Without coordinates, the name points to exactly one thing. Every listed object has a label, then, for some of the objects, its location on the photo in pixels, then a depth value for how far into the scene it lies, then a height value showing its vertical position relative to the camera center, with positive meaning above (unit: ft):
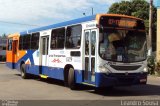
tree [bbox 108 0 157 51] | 184.85 +22.04
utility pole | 101.54 +8.39
